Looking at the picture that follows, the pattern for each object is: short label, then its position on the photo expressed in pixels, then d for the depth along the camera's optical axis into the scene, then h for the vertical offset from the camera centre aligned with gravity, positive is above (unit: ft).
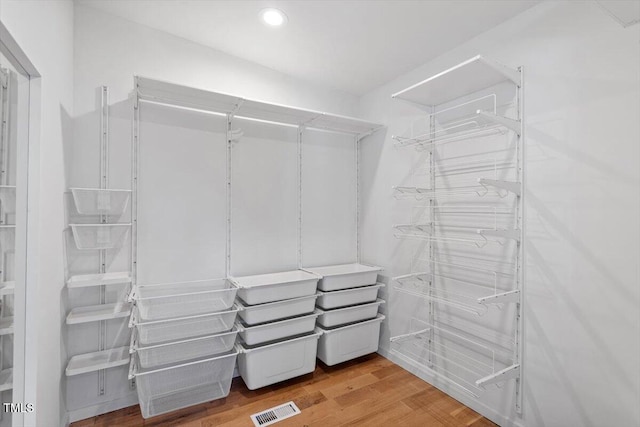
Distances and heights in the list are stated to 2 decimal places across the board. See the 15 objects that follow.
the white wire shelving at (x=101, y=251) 5.69 -0.78
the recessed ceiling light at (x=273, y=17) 6.07 +4.01
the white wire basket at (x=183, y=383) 5.93 -3.55
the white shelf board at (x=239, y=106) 6.30 +2.56
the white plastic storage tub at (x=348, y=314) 7.95 -2.68
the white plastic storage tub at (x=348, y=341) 7.97 -3.42
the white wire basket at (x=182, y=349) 5.83 -2.73
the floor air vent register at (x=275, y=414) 6.04 -4.10
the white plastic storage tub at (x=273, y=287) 6.85 -1.69
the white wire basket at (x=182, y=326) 5.77 -2.26
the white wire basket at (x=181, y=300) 6.15 -1.90
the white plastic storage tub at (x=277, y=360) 6.85 -3.42
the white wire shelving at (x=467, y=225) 5.85 -0.21
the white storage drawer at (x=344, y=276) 7.99 -1.67
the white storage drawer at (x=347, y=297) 7.95 -2.21
